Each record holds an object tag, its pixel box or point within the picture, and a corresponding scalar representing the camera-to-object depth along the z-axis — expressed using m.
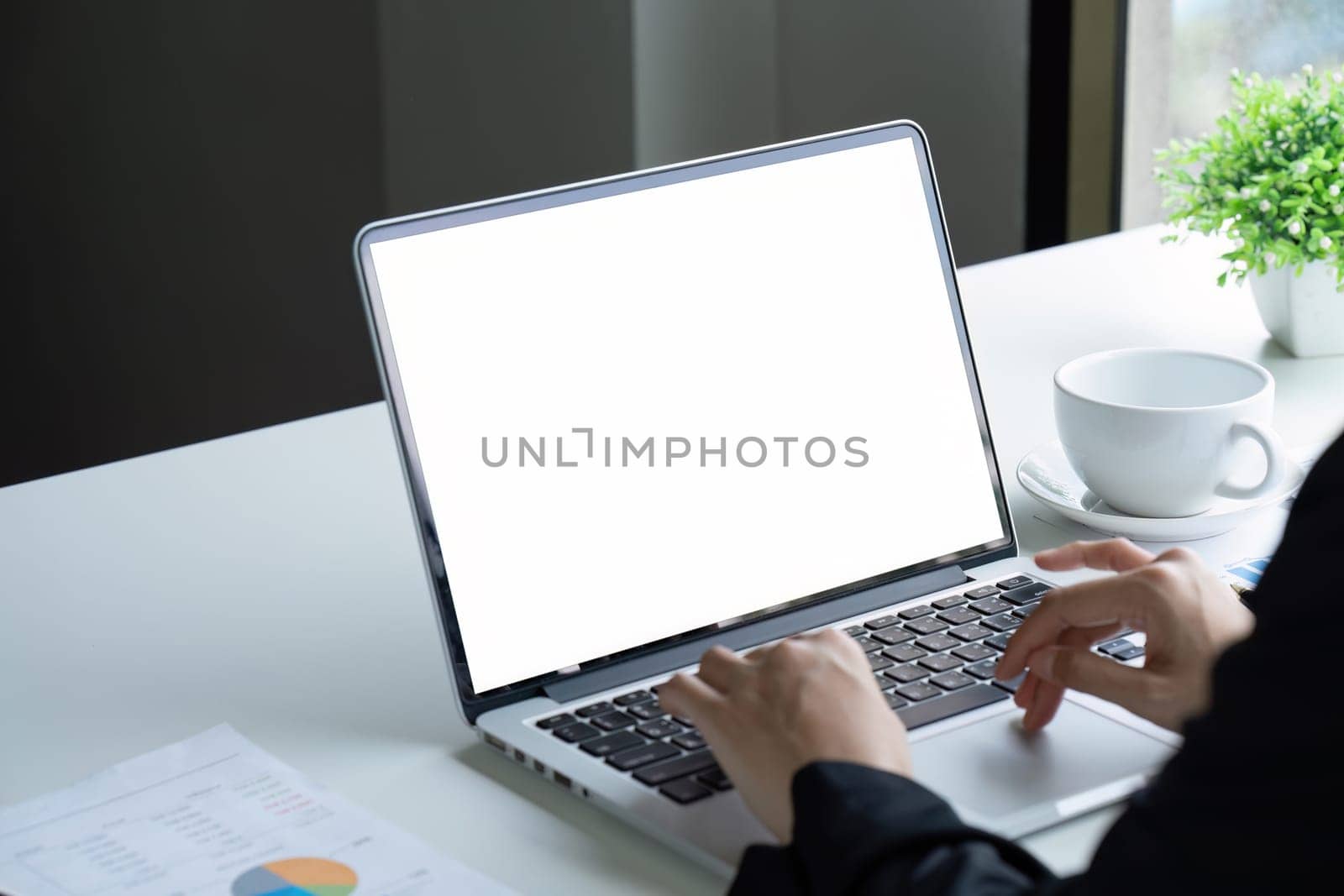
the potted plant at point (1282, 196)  1.76
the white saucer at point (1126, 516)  1.58
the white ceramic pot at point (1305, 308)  1.80
